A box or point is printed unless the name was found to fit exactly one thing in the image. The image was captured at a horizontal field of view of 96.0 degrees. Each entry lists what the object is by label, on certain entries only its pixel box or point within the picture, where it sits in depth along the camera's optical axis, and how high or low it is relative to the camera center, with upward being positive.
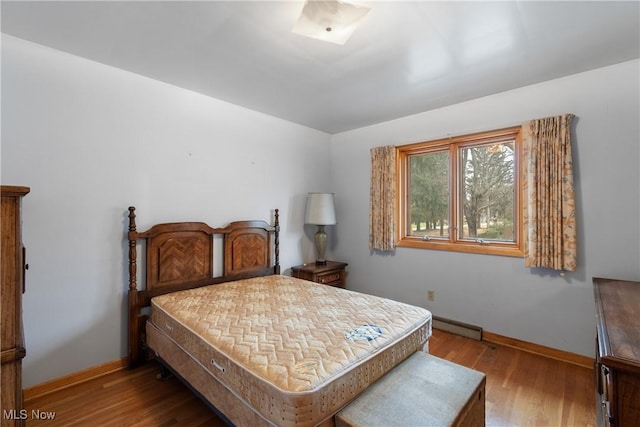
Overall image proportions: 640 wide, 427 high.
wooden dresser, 1.04 -0.53
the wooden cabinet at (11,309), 1.19 -0.39
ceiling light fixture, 1.55 +1.11
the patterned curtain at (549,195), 2.35 +0.18
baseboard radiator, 2.87 -1.16
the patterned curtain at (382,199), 3.46 +0.21
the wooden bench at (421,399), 1.22 -0.85
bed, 1.29 -0.70
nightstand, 3.42 -0.70
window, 2.82 +0.24
